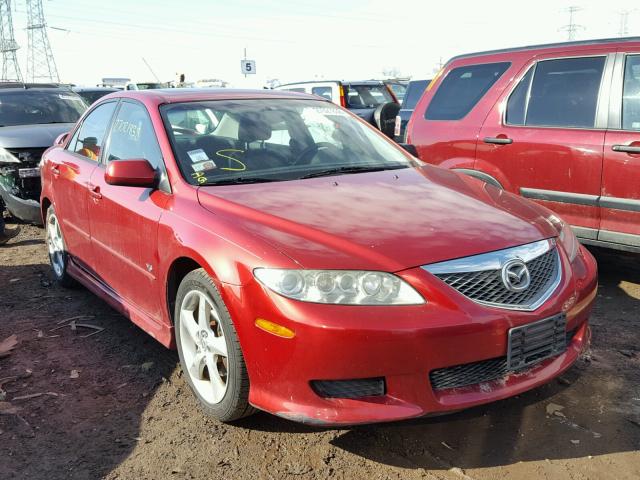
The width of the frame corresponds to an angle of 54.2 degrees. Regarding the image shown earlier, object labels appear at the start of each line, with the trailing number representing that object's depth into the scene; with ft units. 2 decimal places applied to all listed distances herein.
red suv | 15.28
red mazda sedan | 8.17
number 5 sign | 87.49
